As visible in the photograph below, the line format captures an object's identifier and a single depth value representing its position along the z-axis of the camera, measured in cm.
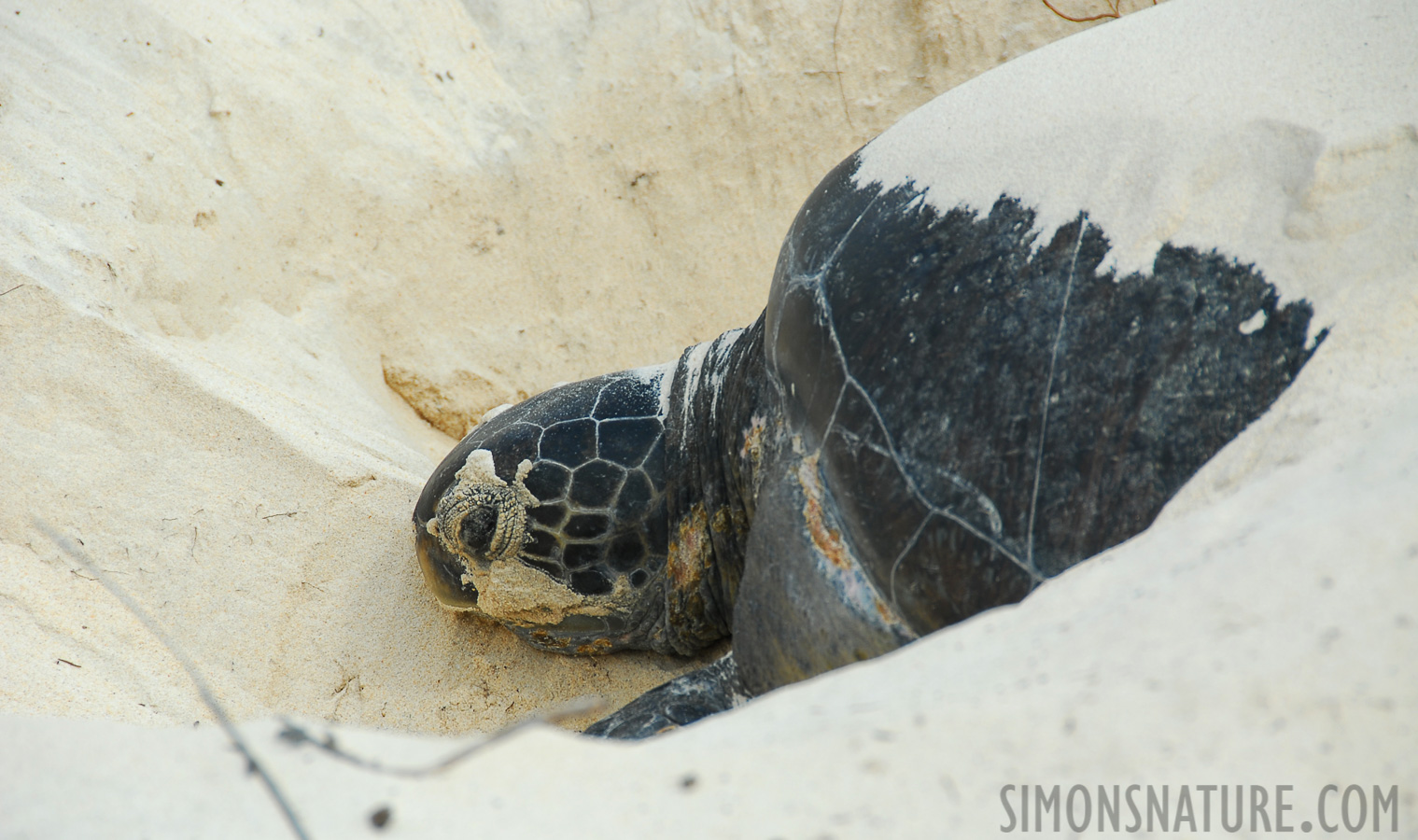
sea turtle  924
